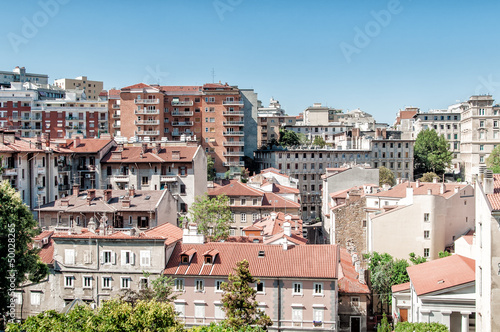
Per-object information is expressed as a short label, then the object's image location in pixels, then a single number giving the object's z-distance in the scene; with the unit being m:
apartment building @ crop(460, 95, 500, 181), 131.62
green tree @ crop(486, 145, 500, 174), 114.38
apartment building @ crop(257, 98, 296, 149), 142.12
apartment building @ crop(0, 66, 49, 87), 166.50
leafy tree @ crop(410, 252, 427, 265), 56.88
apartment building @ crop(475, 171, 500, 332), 32.72
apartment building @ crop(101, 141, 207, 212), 69.81
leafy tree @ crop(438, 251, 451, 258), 56.06
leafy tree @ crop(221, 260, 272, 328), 36.75
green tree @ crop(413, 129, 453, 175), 131.00
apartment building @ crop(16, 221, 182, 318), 41.84
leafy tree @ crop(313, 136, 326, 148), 130.99
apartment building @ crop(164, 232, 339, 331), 40.69
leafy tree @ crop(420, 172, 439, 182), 113.11
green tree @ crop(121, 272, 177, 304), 38.03
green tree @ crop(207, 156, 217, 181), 100.75
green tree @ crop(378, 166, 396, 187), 105.06
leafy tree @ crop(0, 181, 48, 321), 37.69
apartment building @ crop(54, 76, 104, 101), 181.12
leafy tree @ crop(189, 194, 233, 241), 60.94
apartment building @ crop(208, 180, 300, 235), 75.94
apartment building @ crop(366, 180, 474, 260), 58.50
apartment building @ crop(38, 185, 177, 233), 57.59
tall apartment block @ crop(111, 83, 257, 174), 110.81
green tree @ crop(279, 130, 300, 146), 136.12
